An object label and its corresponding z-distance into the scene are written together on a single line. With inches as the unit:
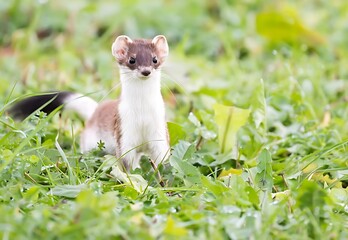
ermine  334.3
